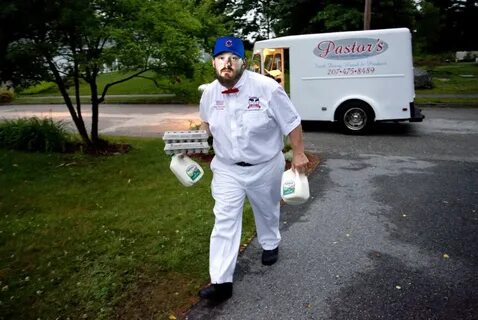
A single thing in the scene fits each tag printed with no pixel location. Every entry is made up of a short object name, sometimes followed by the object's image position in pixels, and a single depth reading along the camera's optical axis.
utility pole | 16.24
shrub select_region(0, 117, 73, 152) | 8.91
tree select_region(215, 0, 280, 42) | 30.15
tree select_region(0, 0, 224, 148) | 6.61
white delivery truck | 10.30
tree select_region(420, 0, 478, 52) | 38.66
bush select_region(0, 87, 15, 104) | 23.38
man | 3.24
